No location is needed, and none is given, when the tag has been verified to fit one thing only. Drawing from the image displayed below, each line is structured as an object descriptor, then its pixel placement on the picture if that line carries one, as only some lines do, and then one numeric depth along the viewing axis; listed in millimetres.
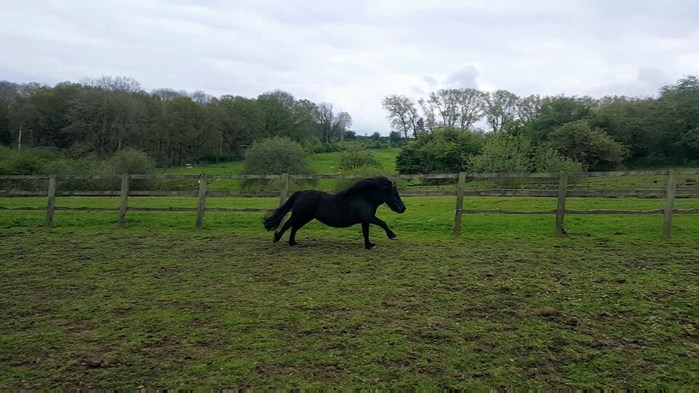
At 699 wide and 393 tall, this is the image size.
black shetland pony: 8477
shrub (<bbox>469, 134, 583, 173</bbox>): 28734
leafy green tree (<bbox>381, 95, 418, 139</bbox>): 69125
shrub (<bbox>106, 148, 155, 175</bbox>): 32469
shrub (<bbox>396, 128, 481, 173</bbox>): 43250
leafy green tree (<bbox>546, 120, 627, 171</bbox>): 33500
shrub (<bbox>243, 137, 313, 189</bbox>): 39062
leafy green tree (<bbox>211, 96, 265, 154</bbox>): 55438
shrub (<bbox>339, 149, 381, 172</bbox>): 42000
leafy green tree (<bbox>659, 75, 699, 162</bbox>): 34125
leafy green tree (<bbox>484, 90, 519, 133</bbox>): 61709
